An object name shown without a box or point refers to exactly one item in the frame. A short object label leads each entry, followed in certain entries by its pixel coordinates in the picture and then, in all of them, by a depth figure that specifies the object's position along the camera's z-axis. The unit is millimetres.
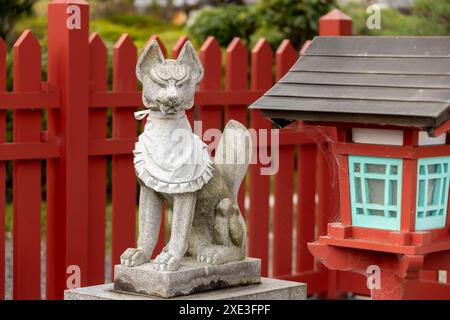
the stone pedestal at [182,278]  6733
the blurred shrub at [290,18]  15905
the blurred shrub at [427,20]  10859
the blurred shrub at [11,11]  13075
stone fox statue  6766
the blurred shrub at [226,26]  16896
